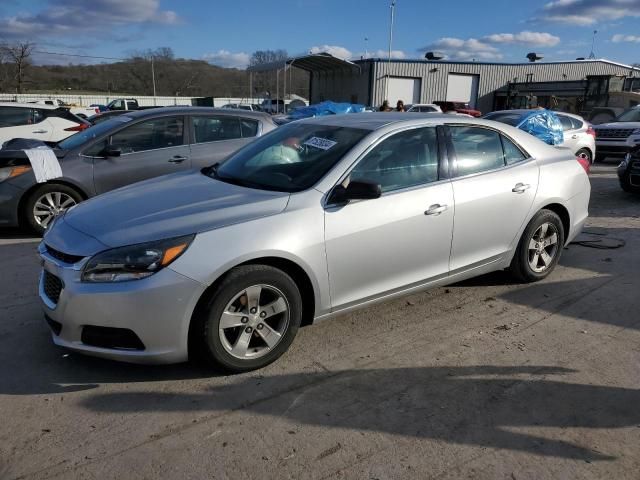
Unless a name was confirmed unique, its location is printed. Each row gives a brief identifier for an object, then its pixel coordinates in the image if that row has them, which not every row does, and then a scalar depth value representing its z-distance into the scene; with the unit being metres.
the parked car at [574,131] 11.99
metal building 38.62
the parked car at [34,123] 10.74
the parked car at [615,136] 14.05
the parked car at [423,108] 25.09
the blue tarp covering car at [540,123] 11.41
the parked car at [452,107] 30.43
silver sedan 2.90
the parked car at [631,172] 8.94
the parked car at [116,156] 6.19
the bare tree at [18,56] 49.53
